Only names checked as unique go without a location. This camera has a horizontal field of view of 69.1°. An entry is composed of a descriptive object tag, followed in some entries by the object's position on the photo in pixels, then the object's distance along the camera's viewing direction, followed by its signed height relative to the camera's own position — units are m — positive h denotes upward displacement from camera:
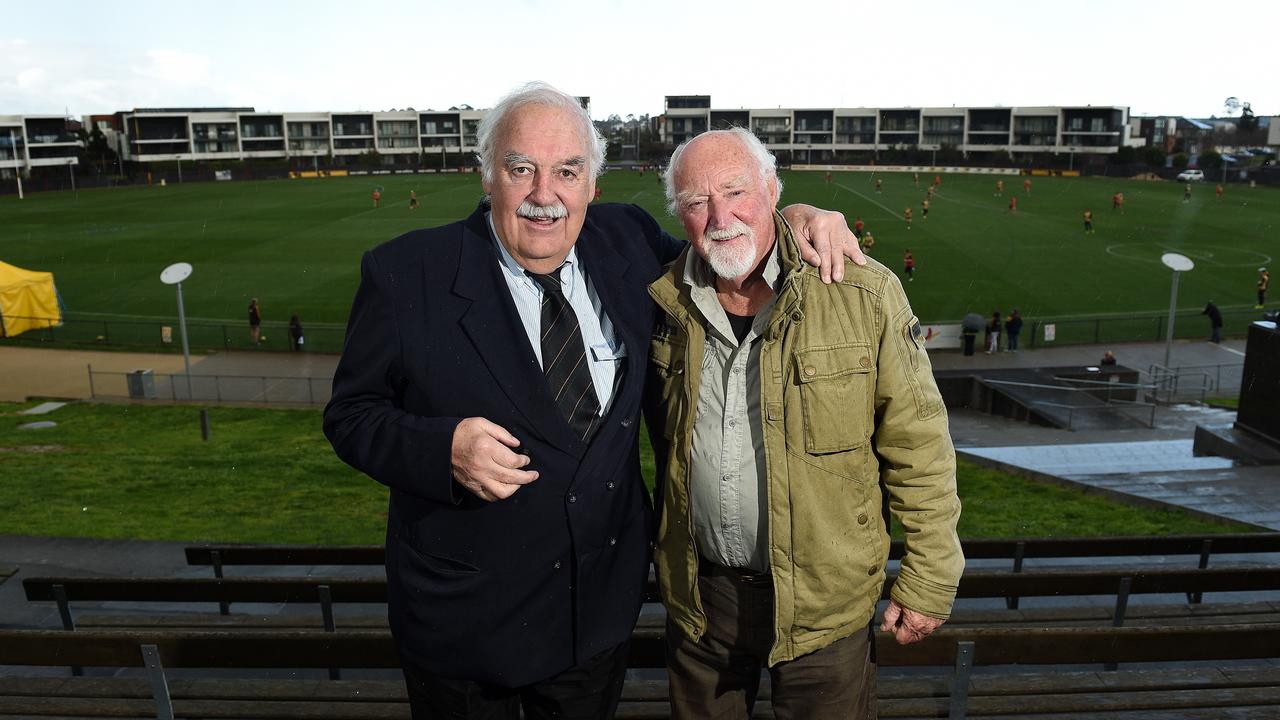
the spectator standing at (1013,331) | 27.83 -5.24
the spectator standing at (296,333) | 27.50 -5.02
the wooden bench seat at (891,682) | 3.19 -2.08
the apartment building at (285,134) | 127.25 +3.71
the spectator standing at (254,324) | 29.08 -5.02
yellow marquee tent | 30.58 -4.52
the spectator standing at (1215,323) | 28.44 -5.17
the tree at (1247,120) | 146.00 +4.52
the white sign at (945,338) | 28.16 -5.51
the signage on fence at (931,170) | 118.62 -2.13
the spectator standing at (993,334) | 27.86 -5.31
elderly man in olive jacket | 2.85 -0.92
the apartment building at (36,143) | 109.25 +2.38
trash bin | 22.16 -5.21
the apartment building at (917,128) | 124.31 +3.58
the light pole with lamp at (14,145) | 109.69 +2.11
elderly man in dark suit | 2.55 -0.72
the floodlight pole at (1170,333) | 22.80 -4.53
